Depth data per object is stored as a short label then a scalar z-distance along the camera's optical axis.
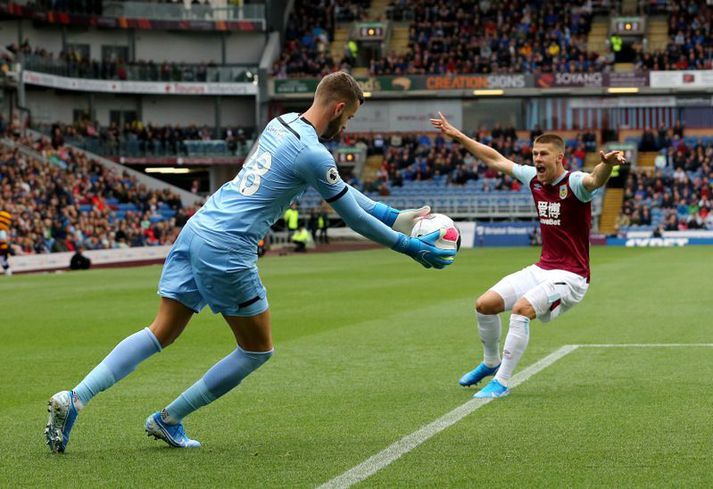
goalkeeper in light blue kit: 13.52
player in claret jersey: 19.10
